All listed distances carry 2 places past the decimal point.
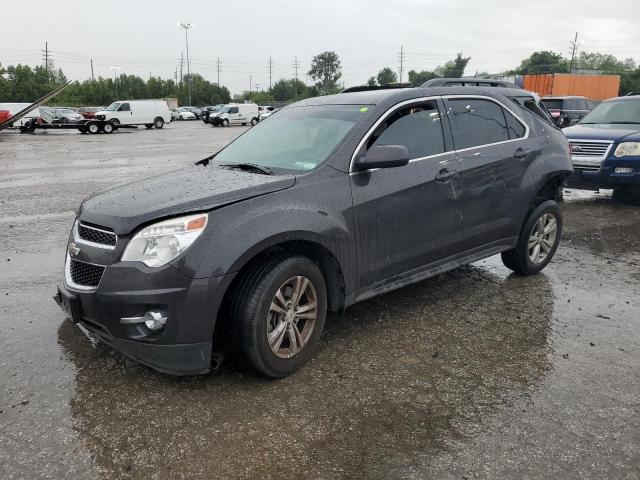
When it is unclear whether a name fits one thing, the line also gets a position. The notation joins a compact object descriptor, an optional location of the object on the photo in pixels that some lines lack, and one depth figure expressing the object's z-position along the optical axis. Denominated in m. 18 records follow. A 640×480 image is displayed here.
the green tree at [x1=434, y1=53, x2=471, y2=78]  115.31
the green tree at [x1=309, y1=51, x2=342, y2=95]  137.75
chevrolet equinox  2.92
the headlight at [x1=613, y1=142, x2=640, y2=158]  8.70
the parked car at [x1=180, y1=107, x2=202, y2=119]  63.32
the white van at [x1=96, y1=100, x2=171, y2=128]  34.59
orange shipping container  32.53
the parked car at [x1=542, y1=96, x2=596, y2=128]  19.56
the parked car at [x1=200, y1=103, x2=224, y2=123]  46.20
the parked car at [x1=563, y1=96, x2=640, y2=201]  8.74
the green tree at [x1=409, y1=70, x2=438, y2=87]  121.72
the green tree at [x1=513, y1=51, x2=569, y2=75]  106.94
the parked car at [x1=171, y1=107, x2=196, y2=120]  61.09
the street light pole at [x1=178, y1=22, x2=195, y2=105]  86.62
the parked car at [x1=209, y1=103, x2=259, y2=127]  43.88
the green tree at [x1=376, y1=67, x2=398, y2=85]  118.61
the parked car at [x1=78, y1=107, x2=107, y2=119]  34.86
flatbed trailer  31.81
